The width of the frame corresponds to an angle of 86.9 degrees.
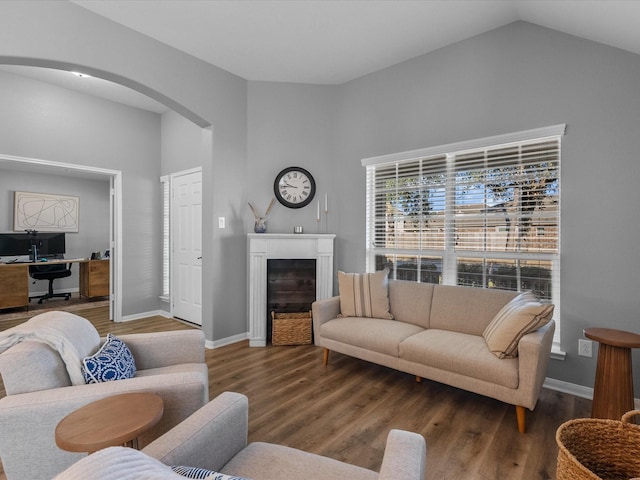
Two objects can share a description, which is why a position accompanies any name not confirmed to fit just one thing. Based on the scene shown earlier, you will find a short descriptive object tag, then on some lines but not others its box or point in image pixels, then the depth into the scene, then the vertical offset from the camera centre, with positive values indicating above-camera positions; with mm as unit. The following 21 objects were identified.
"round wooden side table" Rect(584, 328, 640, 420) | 2119 -897
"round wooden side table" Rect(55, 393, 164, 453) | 1213 -734
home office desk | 5258 -761
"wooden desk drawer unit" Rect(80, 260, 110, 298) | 6230 -800
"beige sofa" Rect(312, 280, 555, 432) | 2189 -834
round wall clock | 4195 +599
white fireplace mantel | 3910 -269
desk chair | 6192 -714
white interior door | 4723 -147
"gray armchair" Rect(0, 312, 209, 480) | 1433 -719
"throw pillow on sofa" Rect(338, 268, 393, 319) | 3326 -596
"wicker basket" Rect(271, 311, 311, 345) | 3857 -1095
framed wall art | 6298 +449
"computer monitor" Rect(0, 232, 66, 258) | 5945 -161
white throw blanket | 1591 -505
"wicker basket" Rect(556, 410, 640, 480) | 1057 -669
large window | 2885 +220
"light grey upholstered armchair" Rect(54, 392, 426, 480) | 989 -697
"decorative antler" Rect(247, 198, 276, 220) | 4138 +299
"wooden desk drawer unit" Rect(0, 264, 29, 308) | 5258 -807
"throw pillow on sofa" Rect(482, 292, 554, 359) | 2238 -602
